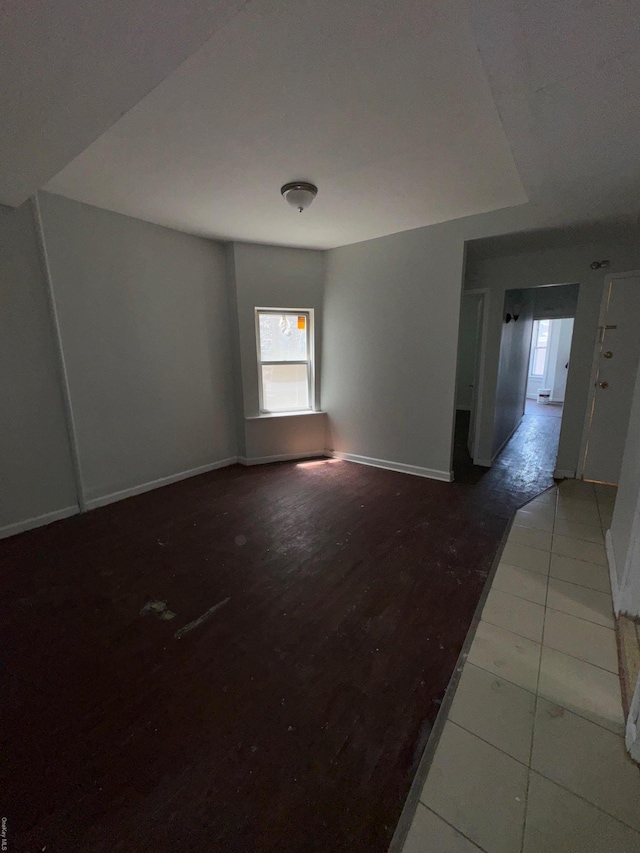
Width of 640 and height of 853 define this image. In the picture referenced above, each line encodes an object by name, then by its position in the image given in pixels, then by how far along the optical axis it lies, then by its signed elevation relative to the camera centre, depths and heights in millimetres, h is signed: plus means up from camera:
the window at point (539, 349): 10086 +186
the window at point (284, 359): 4320 -13
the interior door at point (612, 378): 3346 -238
